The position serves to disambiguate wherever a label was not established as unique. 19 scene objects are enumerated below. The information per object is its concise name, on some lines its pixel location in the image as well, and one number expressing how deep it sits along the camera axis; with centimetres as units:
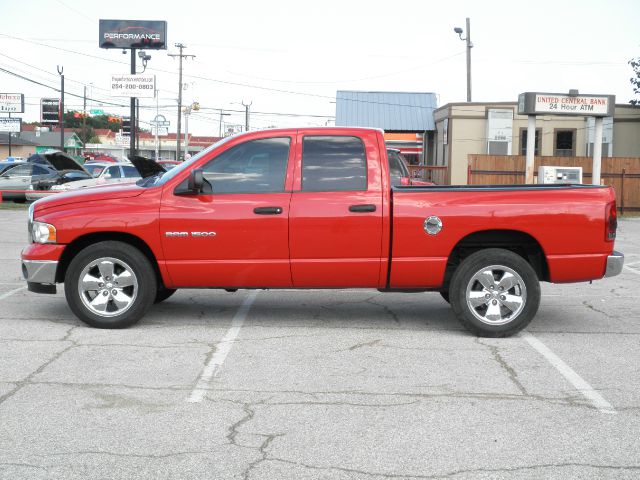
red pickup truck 782
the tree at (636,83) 4171
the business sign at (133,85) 4056
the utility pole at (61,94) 6550
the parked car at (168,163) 2964
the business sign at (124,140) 10319
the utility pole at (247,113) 9218
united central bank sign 2595
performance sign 4266
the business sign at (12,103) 7819
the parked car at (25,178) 2962
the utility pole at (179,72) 6744
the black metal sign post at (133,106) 3738
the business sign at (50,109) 7488
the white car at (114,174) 2612
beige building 3984
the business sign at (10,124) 7375
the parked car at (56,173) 2962
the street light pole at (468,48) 4603
